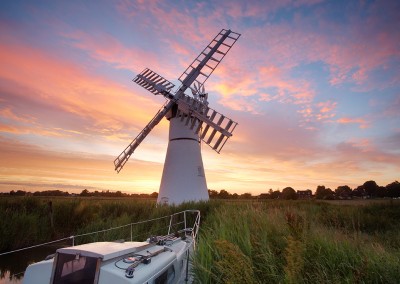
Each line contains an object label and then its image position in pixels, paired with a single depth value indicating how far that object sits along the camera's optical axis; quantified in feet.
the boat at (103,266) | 17.33
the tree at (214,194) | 279.12
